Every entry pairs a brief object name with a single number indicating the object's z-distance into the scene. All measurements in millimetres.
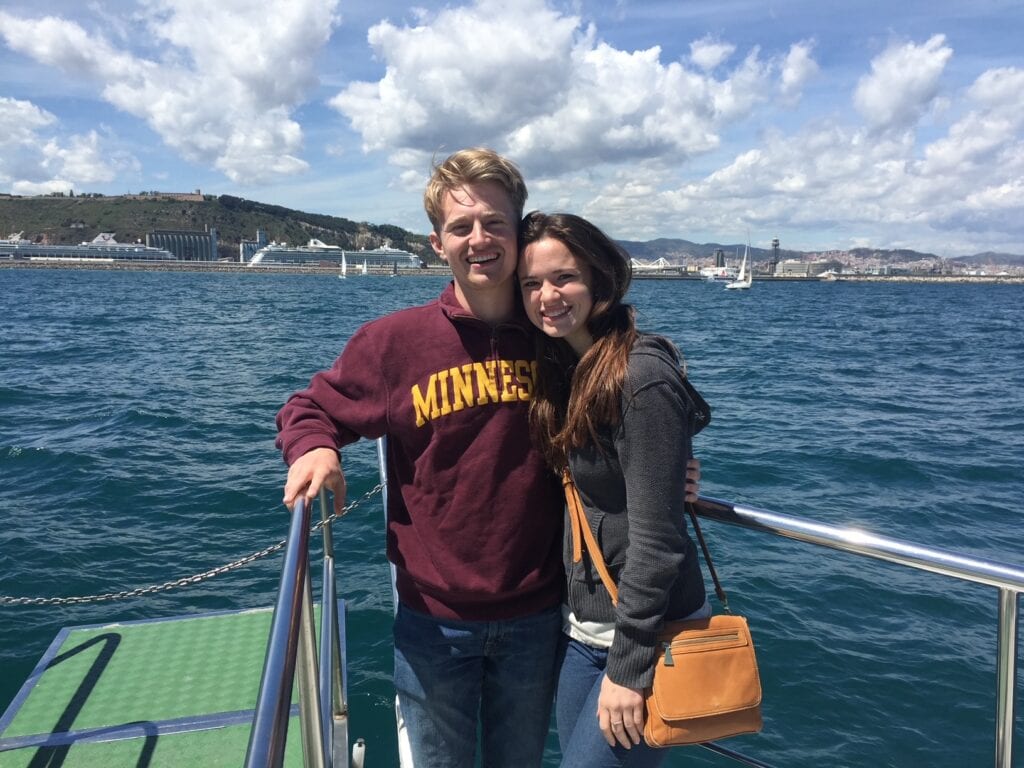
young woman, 1735
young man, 2088
